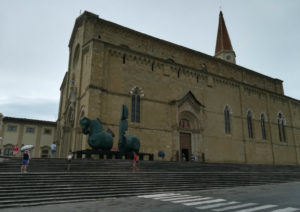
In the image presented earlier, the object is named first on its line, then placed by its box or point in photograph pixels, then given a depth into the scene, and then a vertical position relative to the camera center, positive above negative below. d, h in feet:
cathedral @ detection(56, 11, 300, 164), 73.67 +20.26
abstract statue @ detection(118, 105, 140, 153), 58.29 +4.11
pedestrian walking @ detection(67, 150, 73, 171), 40.84 -0.57
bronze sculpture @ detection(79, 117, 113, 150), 54.95 +5.20
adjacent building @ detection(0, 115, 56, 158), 110.32 +10.54
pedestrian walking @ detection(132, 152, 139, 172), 45.83 -1.27
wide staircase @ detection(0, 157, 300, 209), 30.55 -3.40
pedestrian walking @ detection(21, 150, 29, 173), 36.63 -0.55
